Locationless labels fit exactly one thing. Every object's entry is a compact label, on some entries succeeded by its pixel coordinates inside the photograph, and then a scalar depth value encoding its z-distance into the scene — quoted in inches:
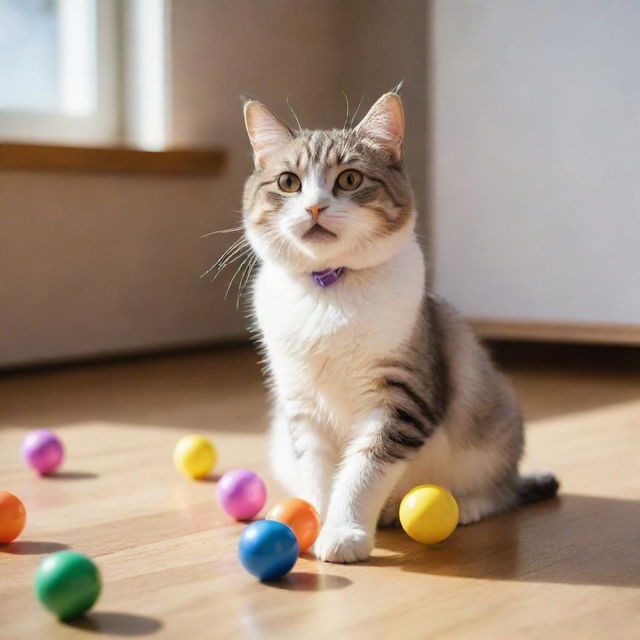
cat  57.9
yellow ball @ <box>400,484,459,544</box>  58.5
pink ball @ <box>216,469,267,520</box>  65.0
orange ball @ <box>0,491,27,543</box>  58.6
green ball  45.8
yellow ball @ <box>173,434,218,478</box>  76.7
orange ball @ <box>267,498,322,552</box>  57.1
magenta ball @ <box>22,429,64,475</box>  77.9
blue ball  51.4
